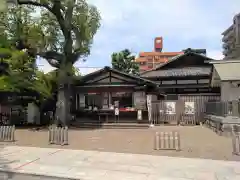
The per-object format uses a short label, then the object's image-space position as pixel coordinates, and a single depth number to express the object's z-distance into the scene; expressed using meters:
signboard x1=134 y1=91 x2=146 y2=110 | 14.87
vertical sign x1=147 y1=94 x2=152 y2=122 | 14.29
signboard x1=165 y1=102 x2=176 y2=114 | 15.15
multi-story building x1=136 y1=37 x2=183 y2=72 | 65.28
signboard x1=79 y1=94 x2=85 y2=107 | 16.12
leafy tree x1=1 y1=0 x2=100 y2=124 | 13.25
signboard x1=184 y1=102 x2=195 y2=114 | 15.19
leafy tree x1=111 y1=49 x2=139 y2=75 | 28.23
